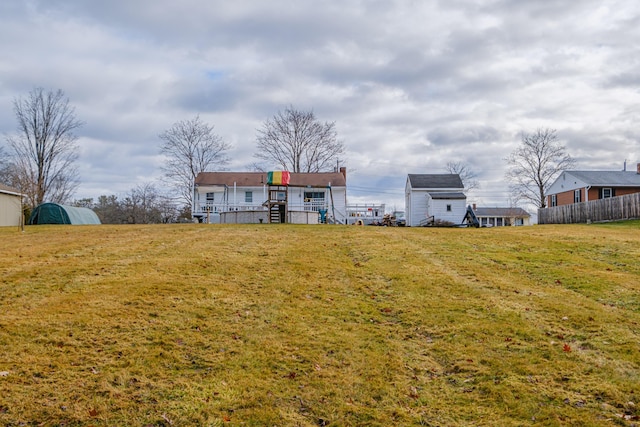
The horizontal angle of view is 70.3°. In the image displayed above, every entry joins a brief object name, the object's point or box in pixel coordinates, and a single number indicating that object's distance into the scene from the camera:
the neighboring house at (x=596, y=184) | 34.62
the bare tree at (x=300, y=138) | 42.88
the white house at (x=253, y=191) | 32.03
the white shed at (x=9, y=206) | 26.06
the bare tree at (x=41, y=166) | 34.59
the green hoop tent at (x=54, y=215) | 26.42
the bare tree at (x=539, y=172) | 45.75
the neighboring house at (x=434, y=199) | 32.72
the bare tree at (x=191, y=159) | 40.94
